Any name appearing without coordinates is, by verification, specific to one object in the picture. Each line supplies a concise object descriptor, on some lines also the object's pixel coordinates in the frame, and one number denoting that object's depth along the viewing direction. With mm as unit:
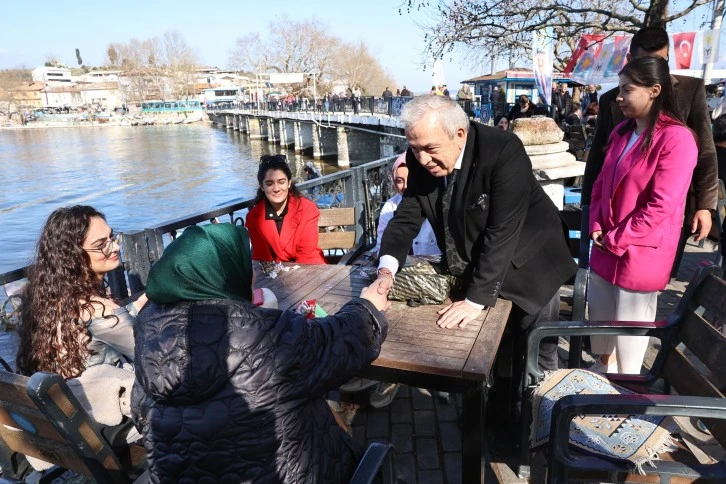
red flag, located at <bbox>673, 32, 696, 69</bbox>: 9154
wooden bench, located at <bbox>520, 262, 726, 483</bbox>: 1555
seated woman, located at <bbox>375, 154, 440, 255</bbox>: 3334
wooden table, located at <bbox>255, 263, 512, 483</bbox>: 1753
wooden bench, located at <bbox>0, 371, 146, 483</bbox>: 1470
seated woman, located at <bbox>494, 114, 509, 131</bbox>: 9019
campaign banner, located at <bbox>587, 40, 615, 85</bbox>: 12438
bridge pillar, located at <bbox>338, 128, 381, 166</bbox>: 32875
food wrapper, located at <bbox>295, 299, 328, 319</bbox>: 2047
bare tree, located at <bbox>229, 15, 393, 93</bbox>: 84438
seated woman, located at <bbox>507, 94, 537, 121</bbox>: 10555
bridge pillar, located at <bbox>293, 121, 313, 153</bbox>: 45312
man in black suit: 2068
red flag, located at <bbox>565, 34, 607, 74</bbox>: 12448
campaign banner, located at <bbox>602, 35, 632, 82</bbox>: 11881
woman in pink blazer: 2344
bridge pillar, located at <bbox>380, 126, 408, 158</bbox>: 24766
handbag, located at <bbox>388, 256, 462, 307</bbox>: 2227
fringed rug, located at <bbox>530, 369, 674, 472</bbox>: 1717
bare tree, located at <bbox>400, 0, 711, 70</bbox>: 9523
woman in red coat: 3650
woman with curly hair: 2131
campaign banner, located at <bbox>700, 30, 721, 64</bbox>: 7992
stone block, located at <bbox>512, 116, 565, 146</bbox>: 4449
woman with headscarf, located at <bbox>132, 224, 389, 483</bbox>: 1226
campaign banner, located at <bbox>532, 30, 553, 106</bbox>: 10078
